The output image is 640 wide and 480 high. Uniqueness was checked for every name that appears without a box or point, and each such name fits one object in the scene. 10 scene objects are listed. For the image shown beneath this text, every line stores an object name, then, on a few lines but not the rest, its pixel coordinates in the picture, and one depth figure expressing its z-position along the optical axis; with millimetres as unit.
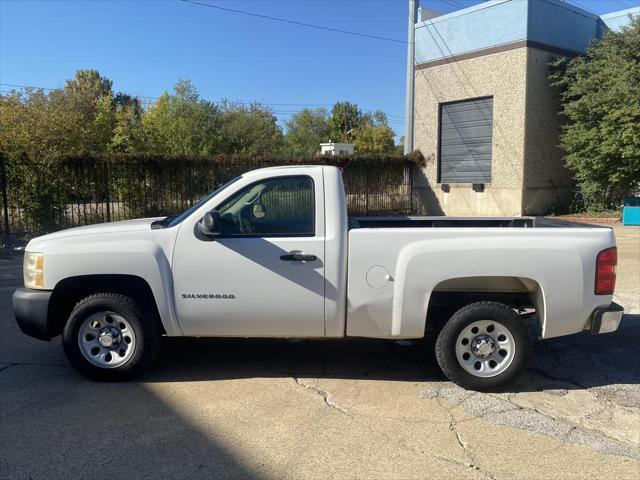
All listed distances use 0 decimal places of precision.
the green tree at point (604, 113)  18781
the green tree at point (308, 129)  68500
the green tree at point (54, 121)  15693
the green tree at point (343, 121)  75000
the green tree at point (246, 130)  41750
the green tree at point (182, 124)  37312
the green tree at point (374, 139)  67125
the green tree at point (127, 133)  38875
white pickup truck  4547
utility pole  22484
